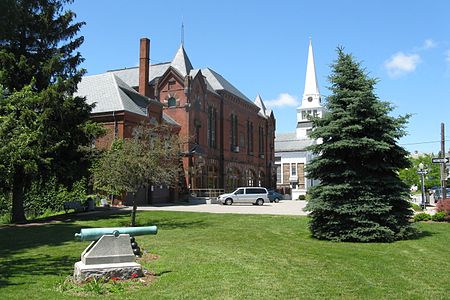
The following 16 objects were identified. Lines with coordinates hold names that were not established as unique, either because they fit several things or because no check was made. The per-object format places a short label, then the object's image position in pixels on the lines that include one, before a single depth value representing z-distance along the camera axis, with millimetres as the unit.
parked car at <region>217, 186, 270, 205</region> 41312
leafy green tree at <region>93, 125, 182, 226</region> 18438
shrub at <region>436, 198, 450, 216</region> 21777
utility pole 32075
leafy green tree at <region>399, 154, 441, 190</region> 81031
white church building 85688
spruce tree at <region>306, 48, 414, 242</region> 14539
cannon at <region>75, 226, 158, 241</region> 8828
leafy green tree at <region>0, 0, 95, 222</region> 21866
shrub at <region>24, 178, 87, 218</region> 30094
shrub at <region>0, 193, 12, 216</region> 28891
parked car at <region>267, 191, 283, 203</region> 50175
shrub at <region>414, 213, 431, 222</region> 21664
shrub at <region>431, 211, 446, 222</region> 21453
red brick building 38000
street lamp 32766
